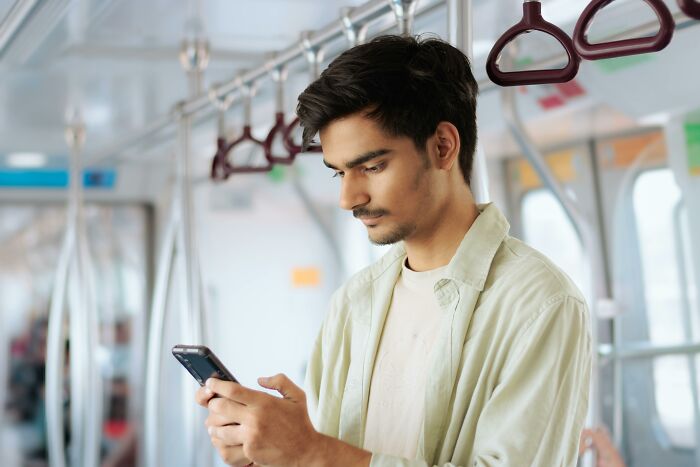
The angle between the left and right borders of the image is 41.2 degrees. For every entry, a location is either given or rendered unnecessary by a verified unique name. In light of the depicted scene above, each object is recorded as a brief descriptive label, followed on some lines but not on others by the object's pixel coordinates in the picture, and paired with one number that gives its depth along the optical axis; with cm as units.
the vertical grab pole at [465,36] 172
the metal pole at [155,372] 319
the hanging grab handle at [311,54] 233
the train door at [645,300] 451
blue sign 644
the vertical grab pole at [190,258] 284
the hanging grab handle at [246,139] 274
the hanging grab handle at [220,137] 284
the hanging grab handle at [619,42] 130
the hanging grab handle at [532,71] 149
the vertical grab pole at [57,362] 457
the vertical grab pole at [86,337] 438
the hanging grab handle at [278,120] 252
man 138
